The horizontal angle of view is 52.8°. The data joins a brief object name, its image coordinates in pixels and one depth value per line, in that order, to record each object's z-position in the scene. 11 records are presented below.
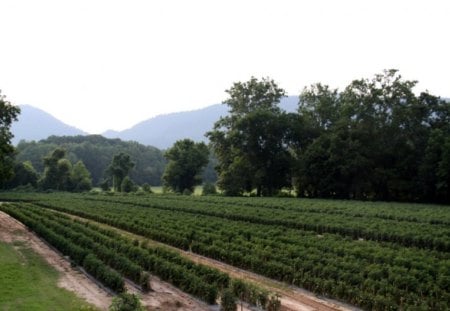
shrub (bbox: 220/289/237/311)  13.79
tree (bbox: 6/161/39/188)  92.38
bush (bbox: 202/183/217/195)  83.56
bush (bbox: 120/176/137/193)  91.44
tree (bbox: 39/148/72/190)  93.75
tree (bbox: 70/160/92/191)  96.38
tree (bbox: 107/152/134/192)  98.00
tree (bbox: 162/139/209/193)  90.12
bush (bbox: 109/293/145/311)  12.20
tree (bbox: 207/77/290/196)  75.38
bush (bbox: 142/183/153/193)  90.99
